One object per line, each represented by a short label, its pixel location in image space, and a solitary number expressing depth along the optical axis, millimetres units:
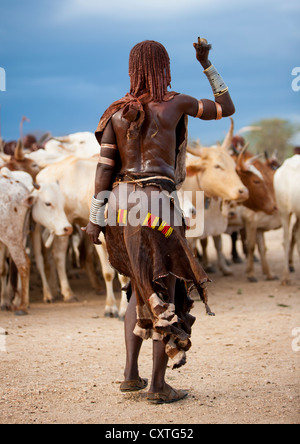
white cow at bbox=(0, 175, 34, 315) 7883
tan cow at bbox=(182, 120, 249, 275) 8961
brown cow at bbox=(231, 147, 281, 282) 10547
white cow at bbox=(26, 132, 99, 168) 10609
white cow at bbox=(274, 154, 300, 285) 9755
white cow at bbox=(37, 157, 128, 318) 8914
